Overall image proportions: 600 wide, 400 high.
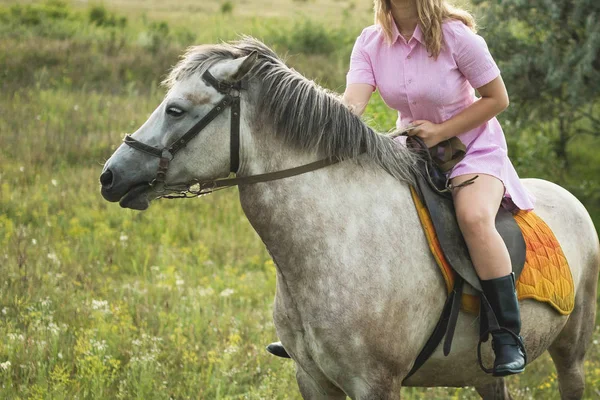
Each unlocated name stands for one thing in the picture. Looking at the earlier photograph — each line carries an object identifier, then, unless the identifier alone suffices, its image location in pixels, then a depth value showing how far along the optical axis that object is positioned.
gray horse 3.04
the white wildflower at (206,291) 6.29
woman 3.37
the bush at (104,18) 20.66
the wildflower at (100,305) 5.43
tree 9.85
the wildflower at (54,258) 6.44
